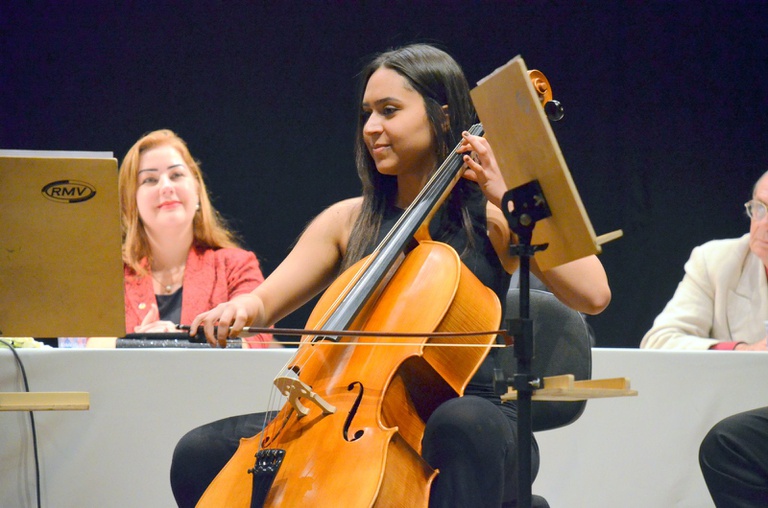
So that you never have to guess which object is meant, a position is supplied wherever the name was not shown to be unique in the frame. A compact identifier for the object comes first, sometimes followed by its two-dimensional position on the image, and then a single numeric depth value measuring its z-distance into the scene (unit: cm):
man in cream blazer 689
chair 590
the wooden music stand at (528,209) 546
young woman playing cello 573
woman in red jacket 710
